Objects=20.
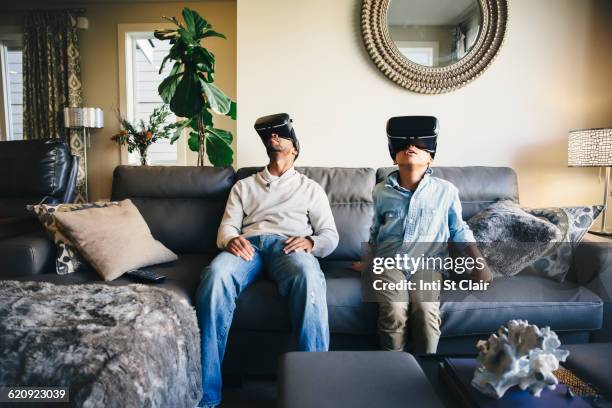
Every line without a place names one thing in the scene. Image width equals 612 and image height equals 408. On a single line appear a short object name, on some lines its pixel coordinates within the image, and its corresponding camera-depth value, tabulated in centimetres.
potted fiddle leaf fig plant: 230
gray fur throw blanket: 82
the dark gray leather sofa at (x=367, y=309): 141
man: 133
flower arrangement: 405
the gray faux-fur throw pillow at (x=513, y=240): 153
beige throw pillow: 152
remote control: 146
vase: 404
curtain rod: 424
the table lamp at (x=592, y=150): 189
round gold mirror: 221
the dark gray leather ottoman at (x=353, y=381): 74
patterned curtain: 422
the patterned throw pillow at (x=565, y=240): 154
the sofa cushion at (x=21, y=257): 148
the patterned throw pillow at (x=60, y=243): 155
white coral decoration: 70
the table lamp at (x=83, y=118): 397
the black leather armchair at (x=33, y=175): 199
